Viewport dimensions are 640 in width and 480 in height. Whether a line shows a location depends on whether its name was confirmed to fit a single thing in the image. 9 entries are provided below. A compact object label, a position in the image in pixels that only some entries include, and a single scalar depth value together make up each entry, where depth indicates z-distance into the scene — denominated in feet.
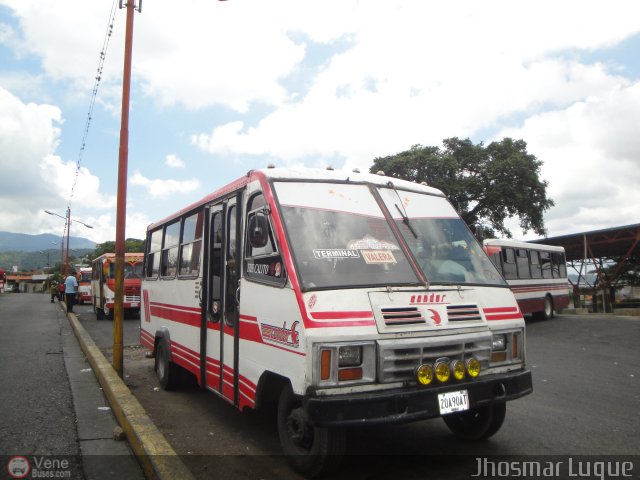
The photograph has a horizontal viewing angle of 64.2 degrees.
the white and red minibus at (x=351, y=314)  12.44
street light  136.32
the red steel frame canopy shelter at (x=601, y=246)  78.18
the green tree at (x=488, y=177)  103.76
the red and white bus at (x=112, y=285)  63.10
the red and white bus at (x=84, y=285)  109.09
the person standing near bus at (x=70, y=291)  69.87
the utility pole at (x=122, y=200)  26.30
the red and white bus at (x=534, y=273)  55.82
